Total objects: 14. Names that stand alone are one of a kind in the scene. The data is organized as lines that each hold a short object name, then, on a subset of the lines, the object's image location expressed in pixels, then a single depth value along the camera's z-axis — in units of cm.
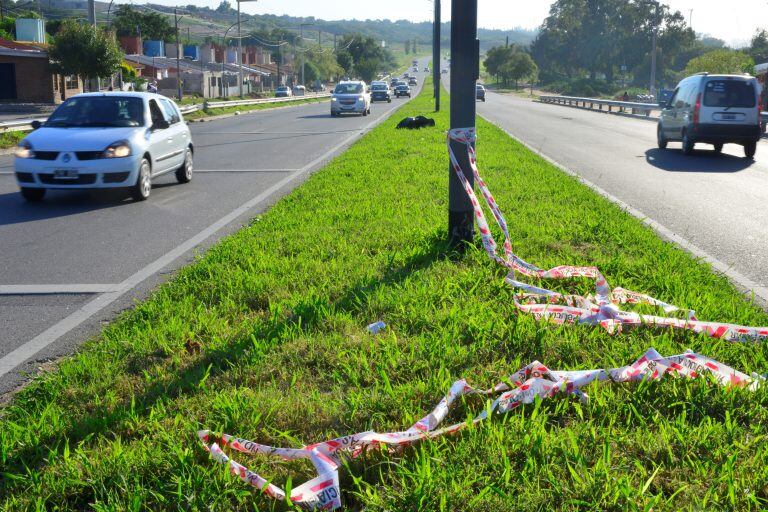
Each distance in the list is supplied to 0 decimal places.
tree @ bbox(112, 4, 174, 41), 12810
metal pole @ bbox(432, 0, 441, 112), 3744
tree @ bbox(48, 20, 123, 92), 4488
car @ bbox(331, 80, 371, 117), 4078
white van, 1859
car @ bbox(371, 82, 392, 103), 6454
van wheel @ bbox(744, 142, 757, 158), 1892
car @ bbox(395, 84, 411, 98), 8222
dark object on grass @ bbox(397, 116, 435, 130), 2581
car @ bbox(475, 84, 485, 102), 6466
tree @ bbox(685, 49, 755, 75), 7169
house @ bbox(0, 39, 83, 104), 5491
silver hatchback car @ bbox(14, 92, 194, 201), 1119
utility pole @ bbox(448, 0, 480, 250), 678
